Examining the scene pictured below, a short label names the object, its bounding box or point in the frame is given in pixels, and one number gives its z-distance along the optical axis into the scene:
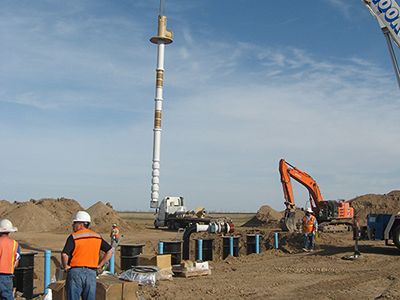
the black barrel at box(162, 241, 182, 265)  15.81
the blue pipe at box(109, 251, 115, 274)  13.88
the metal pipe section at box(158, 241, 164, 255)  15.92
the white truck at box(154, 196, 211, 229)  37.44
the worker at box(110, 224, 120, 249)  20.15
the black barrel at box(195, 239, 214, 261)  18.47
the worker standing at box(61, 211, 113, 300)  7.02
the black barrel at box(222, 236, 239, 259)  20.23
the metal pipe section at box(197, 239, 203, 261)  18.09
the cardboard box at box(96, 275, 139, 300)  8.80
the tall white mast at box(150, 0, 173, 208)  41.31
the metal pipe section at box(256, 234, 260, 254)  21.12
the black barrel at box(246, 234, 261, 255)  21.43
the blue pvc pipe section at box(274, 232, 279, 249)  22.53
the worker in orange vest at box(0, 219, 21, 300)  7.59
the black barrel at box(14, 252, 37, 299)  11.29
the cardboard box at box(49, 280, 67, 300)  9.09
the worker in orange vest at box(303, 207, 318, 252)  20.25
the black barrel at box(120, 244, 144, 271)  14.59
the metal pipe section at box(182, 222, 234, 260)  18.97
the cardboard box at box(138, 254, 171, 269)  13.96
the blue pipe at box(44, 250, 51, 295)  12.02
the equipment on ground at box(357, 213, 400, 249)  18.44
